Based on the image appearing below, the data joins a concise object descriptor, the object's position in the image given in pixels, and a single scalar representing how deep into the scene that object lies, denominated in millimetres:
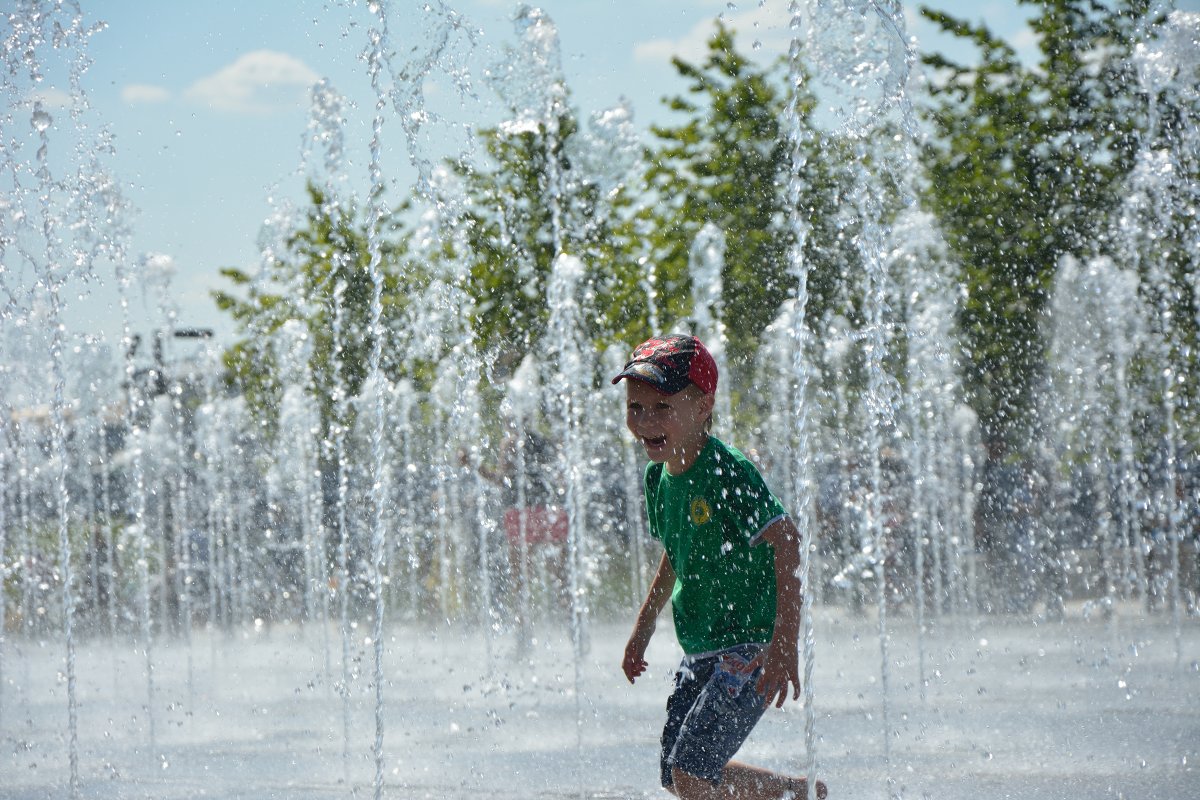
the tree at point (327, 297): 20422
